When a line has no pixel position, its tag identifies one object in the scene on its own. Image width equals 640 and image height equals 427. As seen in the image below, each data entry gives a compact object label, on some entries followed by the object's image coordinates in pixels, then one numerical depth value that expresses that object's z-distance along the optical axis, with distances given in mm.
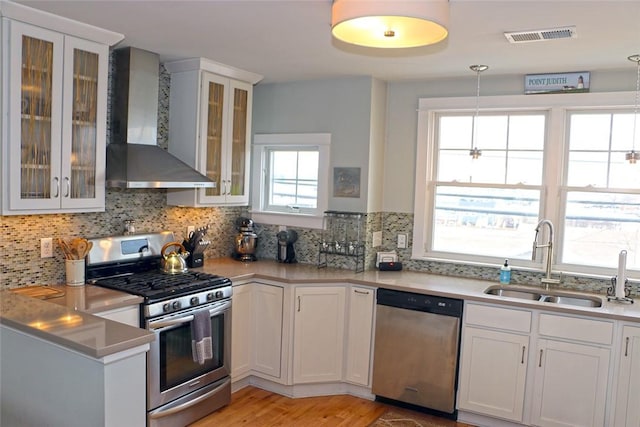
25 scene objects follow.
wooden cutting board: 2887
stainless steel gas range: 3094
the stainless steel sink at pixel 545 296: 3551
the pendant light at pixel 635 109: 3219
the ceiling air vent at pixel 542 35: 2727
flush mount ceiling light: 1728
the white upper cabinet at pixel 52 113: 2711
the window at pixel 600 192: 3641
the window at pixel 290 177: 4375
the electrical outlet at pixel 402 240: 4309
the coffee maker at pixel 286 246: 4398
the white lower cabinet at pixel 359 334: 3797
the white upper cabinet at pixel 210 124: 3824
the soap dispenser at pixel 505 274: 3844
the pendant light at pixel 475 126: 3665
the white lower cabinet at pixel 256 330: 3809
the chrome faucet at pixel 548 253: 3697
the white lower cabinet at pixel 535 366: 3170
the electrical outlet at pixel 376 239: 4277
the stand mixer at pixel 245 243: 4430
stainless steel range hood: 3346
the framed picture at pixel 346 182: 4195
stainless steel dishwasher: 3523
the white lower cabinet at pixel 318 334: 3803
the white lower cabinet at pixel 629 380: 3072
